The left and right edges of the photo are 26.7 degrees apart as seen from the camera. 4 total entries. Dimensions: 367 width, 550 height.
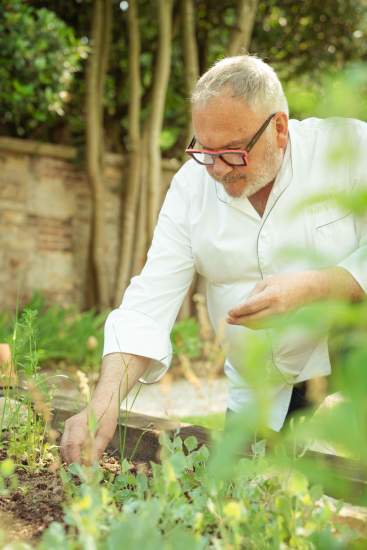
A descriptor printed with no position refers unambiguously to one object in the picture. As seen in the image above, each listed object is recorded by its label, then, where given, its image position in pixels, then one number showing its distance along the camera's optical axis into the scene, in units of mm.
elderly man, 2090
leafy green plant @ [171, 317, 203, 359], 6578
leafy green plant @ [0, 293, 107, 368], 5800
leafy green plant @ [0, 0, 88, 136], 5926
